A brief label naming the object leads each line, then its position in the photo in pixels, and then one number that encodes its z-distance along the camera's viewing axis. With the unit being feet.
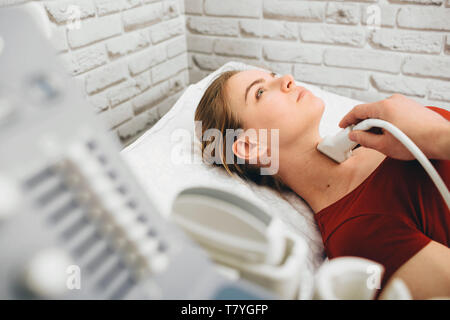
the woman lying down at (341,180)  2.58
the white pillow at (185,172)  3.22
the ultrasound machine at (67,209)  0.95
